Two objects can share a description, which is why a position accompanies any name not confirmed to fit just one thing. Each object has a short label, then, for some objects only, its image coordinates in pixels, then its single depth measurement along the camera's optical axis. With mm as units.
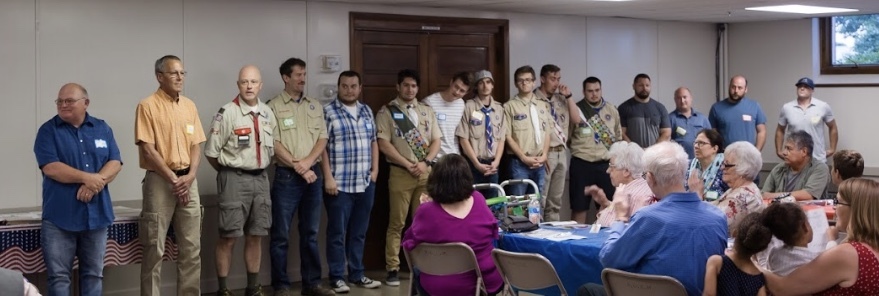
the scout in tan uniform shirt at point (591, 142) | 10117
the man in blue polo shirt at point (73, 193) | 6602
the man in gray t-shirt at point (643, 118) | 10422
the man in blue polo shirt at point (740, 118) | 10930
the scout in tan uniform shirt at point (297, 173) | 8141
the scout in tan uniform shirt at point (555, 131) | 9836
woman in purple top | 5789
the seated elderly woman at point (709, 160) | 7242
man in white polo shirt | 10633
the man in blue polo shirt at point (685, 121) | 10750
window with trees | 11000
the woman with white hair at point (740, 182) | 6000
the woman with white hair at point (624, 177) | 6301
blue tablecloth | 5617
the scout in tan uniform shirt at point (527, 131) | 9508
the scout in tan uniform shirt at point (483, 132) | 9211
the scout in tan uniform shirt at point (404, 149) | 8805
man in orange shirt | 7129
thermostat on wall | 8883
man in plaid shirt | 8398
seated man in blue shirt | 4523
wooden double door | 9242
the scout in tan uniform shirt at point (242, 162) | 7742
